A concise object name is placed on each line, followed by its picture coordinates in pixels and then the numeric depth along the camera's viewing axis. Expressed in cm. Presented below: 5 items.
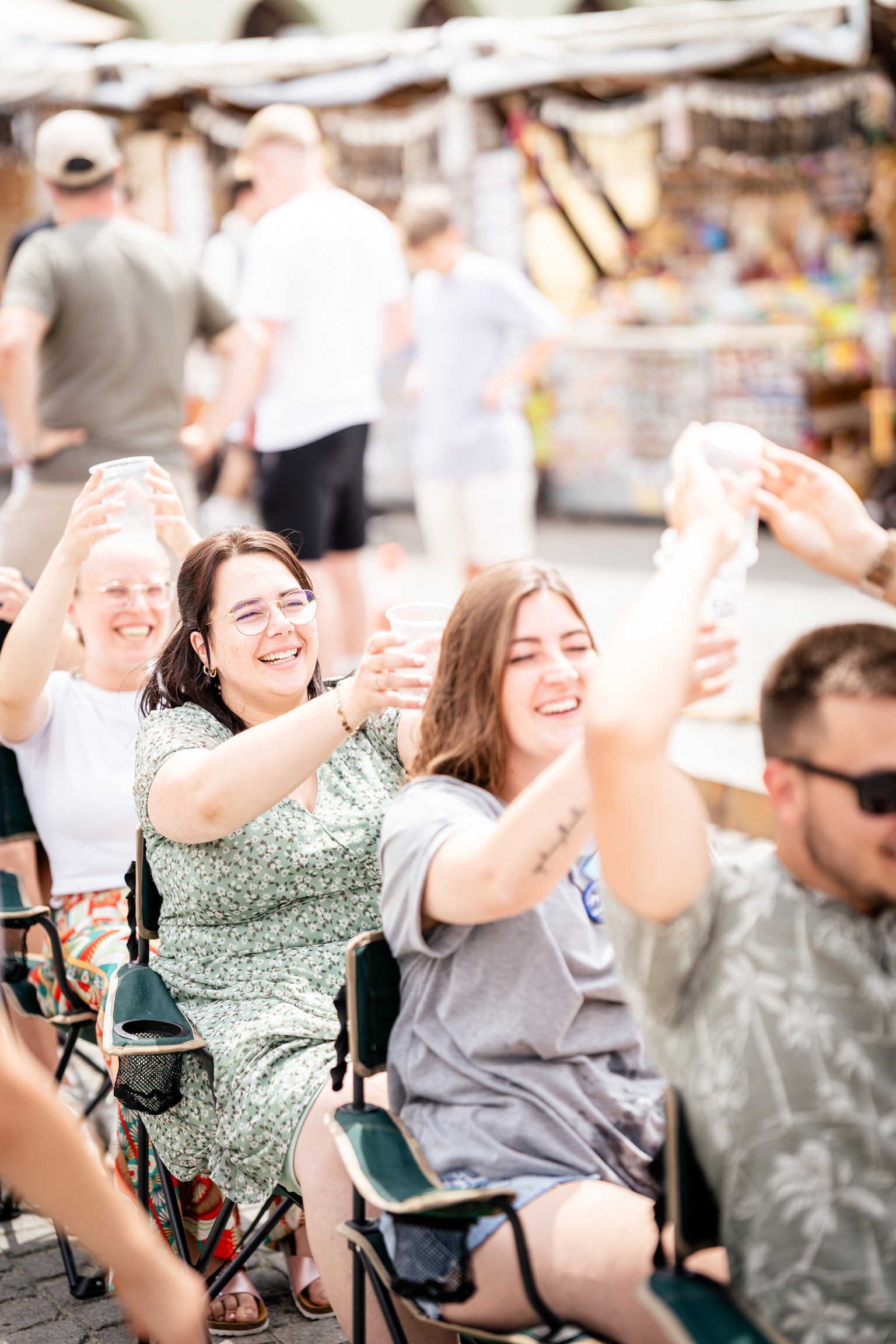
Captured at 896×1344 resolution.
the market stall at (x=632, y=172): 1041
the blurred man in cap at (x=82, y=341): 507
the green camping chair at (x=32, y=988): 315
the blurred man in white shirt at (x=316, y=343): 623
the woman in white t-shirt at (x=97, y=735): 336
